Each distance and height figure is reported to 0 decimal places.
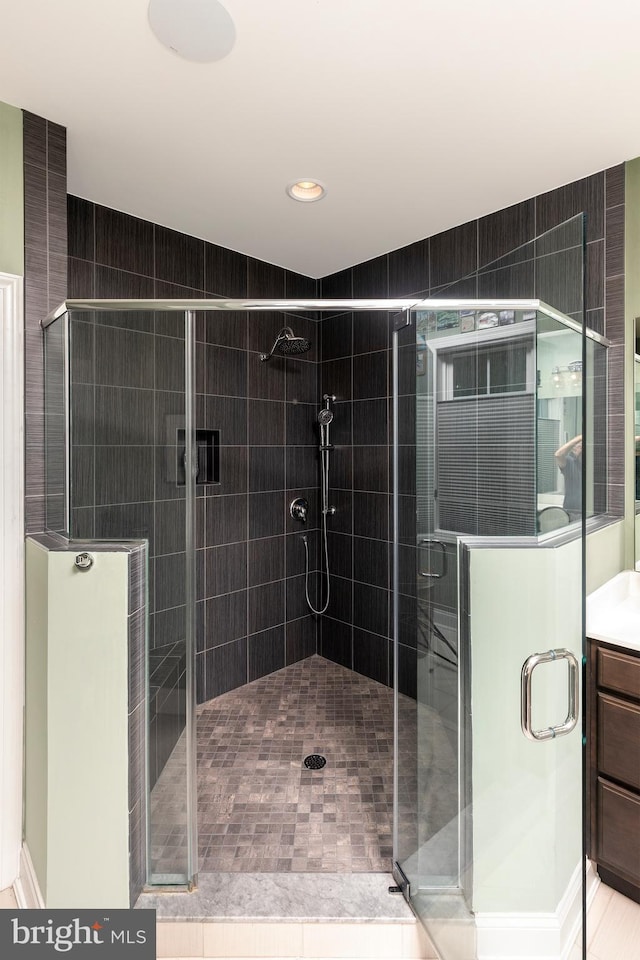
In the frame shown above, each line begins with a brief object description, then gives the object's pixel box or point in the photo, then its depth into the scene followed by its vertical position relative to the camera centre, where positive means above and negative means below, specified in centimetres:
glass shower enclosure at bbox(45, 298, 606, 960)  104 -21
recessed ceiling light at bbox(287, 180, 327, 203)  219 +127
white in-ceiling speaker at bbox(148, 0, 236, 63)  128 +119
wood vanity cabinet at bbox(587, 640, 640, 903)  160 -95
